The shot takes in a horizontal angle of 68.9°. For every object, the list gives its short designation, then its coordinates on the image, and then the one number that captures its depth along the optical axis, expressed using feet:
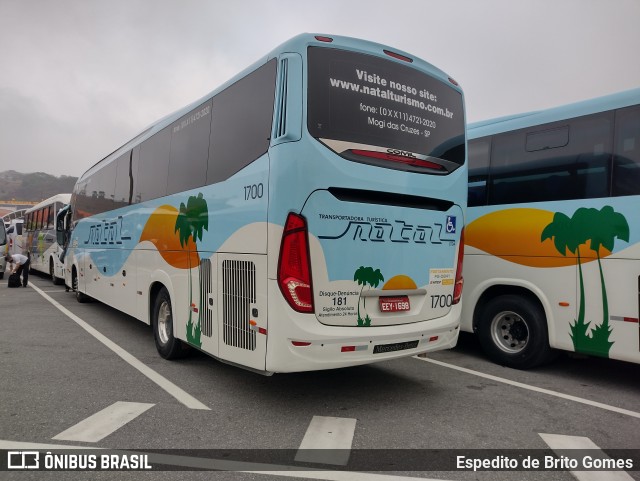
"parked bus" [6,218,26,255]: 82.02
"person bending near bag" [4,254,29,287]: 51.29
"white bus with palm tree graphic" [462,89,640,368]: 16.87
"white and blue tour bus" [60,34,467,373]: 12.92
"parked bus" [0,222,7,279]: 61.33
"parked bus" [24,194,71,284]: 52.70
